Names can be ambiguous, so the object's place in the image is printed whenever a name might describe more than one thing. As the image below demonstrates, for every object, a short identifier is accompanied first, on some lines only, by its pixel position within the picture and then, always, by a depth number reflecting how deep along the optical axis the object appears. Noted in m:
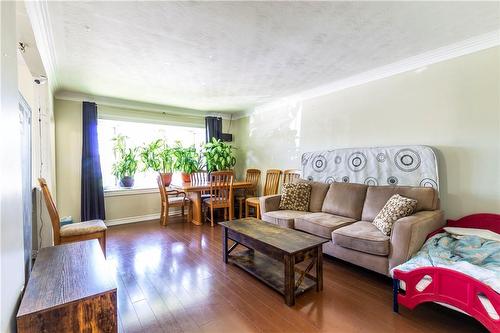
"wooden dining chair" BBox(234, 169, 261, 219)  5.04
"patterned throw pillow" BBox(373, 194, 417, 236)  2.36
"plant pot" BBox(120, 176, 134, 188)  4.59
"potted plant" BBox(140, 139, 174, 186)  4.76
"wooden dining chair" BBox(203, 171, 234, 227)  4.30
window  4.55
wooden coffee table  1.97
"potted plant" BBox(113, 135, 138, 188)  4.55
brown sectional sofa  2.14
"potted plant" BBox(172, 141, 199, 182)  4.98
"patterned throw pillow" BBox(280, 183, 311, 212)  3.52
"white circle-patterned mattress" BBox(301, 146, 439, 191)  2.66
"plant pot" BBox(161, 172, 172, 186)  4.71
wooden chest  1.03
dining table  4.27
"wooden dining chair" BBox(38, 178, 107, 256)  2.34
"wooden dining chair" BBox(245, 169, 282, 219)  4.40
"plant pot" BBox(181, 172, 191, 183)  4.98
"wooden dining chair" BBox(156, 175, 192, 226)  4.32
